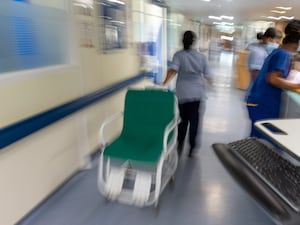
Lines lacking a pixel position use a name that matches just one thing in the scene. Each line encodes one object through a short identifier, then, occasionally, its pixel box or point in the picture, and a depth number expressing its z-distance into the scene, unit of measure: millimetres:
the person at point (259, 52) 4094
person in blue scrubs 2016
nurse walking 2975
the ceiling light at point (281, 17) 14444
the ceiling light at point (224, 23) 21672
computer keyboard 849
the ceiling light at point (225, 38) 18750
